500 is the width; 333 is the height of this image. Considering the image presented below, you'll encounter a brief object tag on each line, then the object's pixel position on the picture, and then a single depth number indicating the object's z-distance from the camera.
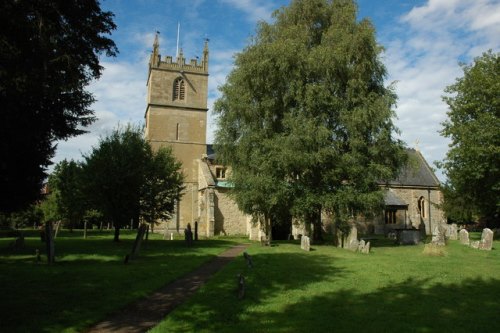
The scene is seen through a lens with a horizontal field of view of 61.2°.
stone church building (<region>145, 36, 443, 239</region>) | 41.43
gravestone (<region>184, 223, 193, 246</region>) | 23.84
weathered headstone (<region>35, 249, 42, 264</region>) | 14.84
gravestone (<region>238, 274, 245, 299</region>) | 9.04
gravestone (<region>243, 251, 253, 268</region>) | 13.53
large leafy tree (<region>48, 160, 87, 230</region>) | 23.95
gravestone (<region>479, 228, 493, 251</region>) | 21.36
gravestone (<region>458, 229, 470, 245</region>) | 24.10
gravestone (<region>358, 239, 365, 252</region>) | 20.40
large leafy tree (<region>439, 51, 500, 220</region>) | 27.14
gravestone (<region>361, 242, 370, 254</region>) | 20.00
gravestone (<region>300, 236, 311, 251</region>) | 20.75
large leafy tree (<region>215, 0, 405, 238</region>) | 21.22
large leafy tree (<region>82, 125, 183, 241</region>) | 23.06
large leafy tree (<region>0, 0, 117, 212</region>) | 9.88
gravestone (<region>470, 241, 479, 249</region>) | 21.91
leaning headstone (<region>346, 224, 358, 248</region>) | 21.48
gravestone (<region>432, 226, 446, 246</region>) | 22.47
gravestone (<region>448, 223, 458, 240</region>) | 30.30
